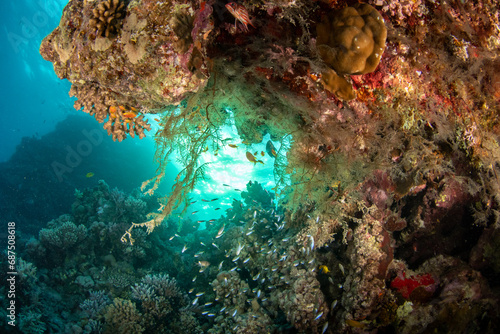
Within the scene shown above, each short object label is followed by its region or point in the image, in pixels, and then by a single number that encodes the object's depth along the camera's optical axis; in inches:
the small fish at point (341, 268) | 203.0
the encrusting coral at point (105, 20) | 101.3
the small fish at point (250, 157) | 180.2
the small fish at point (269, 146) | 277.8
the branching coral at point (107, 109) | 131.6
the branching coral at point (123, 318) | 252.8
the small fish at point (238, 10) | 89.4
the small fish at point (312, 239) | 219.5
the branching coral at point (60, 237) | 369.7
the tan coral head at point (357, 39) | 94.3
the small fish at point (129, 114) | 134.2
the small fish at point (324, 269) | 209.0
